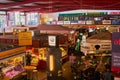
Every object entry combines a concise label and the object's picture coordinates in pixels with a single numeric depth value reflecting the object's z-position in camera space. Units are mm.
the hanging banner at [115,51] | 5191
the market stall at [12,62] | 8820
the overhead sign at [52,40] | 8406
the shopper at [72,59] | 10822
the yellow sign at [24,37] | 10328
